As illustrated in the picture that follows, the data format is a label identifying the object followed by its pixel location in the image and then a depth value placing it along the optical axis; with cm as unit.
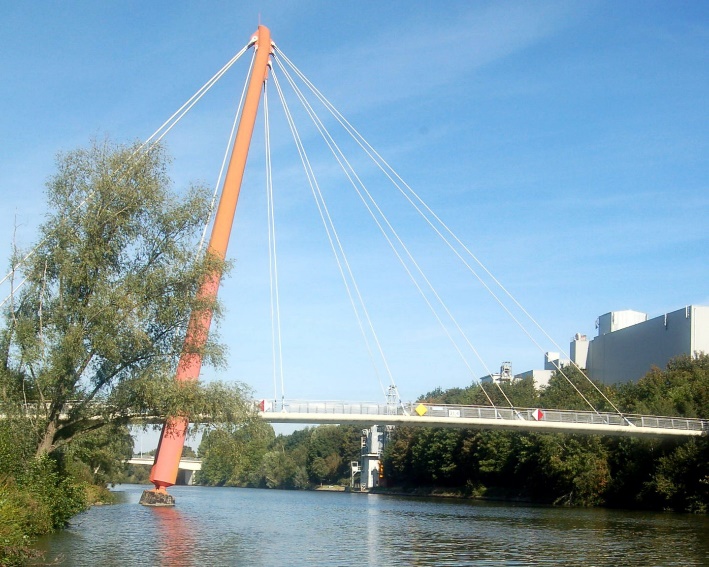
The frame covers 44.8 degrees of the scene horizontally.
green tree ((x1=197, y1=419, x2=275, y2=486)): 2975
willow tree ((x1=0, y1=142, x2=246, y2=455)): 2789
